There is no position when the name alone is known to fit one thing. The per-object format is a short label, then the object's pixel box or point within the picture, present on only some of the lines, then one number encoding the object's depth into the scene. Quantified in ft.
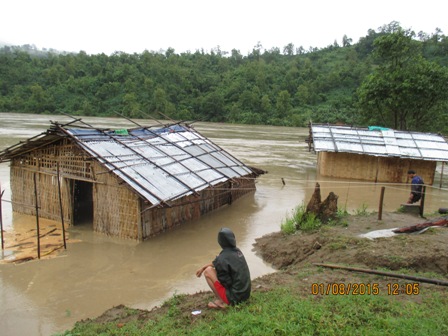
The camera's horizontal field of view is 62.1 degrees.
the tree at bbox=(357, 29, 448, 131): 61.41
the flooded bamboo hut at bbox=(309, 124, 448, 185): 50.08
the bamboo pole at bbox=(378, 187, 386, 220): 26.12
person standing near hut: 30.73
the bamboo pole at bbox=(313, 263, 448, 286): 15.05
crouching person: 13.69
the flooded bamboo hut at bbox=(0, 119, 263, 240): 26.18
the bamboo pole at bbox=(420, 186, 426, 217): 27.75
